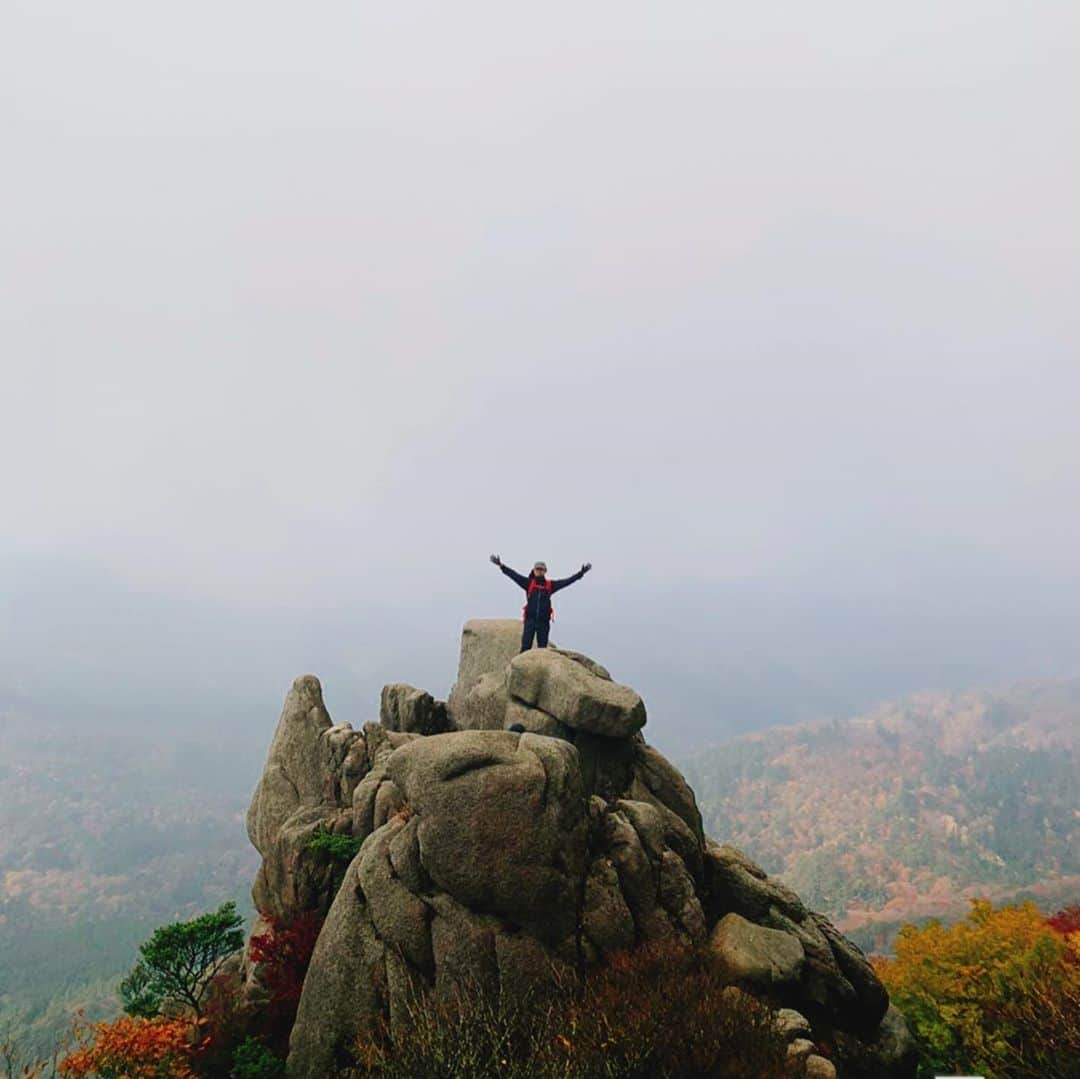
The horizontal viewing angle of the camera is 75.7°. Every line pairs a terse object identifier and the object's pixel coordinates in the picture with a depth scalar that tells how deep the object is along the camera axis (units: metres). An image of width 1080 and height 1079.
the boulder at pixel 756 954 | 21.00
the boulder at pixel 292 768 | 32.12
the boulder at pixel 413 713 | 37.03
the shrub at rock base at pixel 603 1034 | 15.23
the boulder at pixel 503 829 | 19.31
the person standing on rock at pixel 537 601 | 34.00
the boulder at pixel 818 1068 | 17.20
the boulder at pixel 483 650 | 38.37
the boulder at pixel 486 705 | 32.22
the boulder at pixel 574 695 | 27.86
